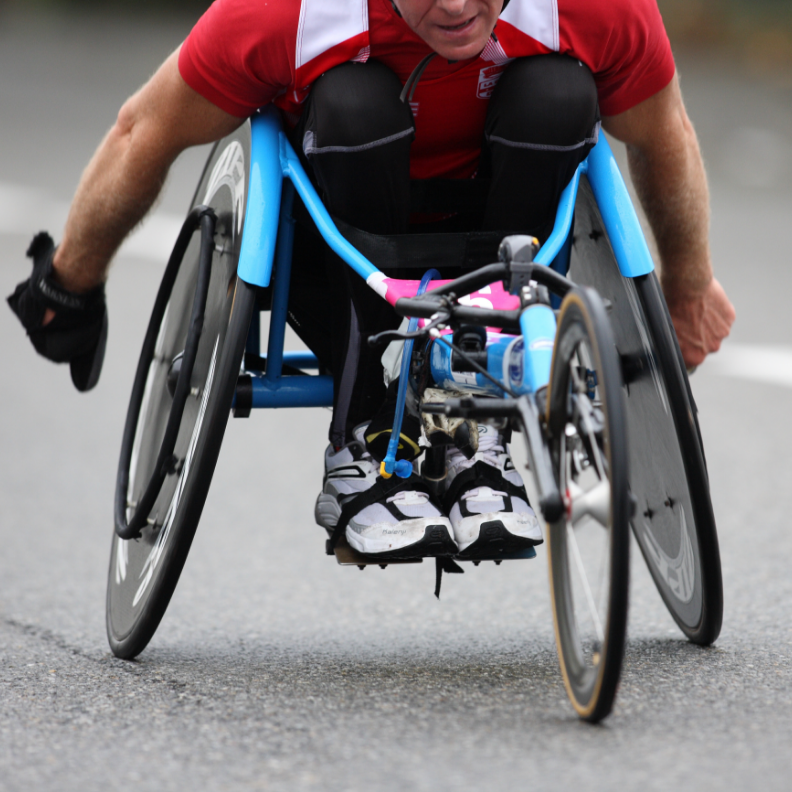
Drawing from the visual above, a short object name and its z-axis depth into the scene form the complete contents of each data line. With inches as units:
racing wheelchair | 397.1
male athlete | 406.4
